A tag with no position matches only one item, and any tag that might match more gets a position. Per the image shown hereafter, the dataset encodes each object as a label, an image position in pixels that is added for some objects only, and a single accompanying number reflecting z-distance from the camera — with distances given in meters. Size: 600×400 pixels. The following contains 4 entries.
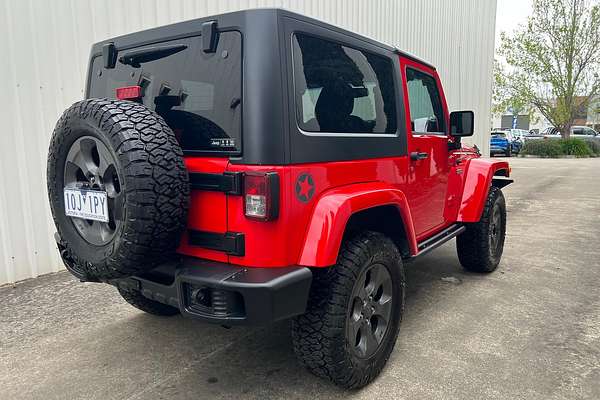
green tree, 22.66
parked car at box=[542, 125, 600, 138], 33.19
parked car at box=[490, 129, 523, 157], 23.66
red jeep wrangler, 1.93
